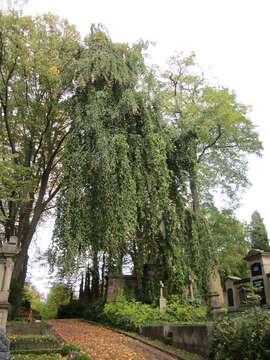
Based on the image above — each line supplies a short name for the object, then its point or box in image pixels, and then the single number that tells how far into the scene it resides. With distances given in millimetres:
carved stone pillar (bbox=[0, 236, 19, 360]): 7789
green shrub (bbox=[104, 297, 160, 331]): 9664
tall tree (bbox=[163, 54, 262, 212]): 15278
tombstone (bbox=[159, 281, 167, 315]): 10392
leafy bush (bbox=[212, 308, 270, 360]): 4465
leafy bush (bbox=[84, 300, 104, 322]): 12750
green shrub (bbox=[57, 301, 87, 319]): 17181
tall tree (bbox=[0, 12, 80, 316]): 11547
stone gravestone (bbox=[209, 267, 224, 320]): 10575
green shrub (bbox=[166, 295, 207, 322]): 10016
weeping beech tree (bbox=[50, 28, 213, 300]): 10742
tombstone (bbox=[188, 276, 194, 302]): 11836
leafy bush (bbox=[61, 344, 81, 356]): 6109
